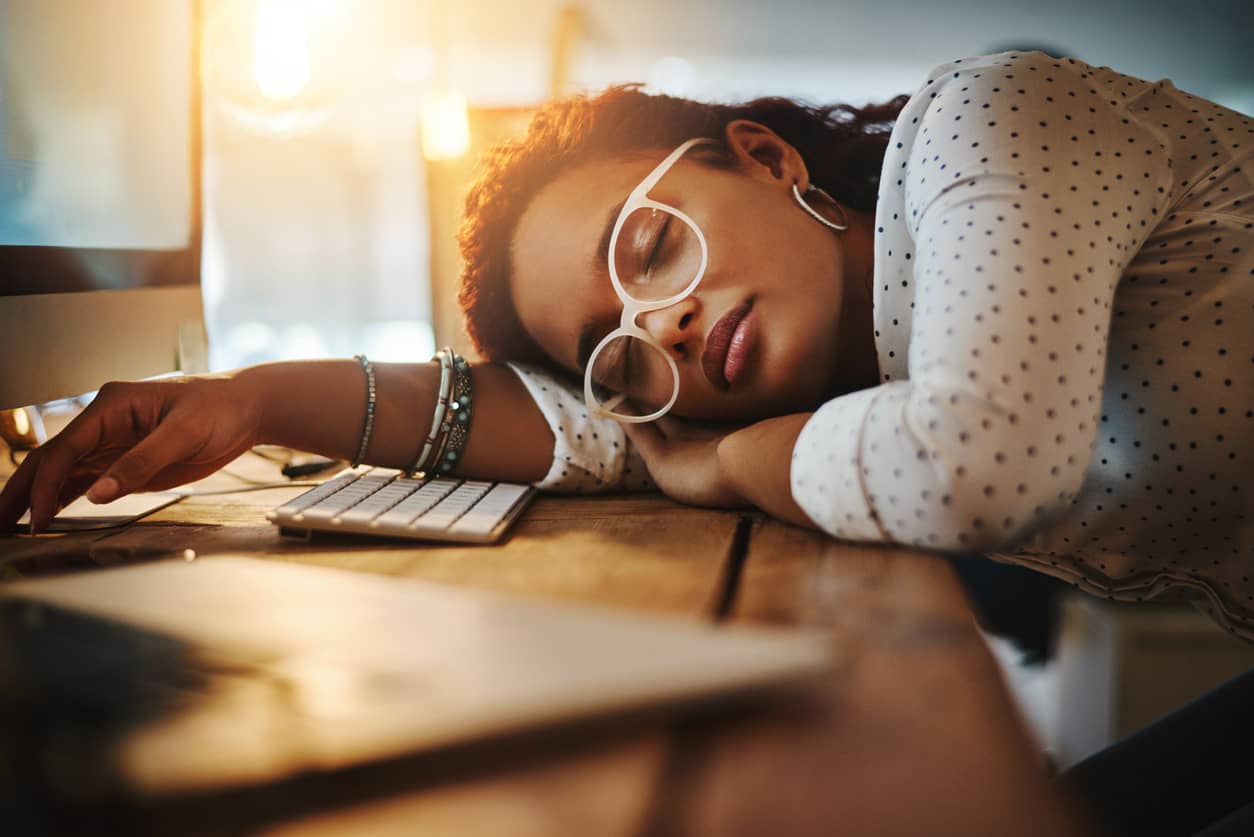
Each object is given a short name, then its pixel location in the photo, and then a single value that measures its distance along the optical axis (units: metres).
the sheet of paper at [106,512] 0.73
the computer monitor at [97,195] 0.81
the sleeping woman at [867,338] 0.50
